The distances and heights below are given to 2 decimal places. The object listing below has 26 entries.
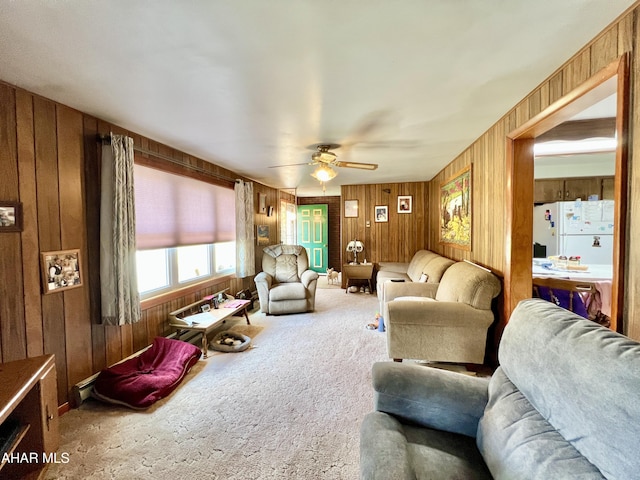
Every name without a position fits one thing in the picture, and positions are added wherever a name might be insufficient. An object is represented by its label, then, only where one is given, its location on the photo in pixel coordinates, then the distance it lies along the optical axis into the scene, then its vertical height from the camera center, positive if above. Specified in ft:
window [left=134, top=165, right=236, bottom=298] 9.00 +0.15
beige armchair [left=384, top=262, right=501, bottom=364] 7.84 -2.78
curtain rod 7.44 +2.69
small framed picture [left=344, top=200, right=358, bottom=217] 19.70 +1.68
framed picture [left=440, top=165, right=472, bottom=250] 10.81 +0.90
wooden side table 18.16 -2.70
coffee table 9.29 -3.19
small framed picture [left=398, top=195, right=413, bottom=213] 18.84 +1.86
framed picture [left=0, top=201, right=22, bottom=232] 5.43 +0.37
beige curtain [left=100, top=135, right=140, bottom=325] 7.36 -0.10
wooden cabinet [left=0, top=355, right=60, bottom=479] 4.33 -3.13
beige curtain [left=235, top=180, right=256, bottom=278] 14.19 +0.11
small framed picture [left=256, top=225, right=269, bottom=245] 17.04 -0.14
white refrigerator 12.42 -0.06
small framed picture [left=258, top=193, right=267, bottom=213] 17.33 +1.92
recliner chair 13.53 -2.66
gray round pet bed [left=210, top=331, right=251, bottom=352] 9.63 -4.03
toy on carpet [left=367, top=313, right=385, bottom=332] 11.35 -4.08
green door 25.25 -0.15
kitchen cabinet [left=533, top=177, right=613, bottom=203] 13.98 +2.13
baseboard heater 6.69 -3.92
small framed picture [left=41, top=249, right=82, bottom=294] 6.10 -0.86
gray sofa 2.41 -2.24
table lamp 19.12 -1.14
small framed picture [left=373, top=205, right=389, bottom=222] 19.29 +1.27
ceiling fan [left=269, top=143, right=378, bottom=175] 9.60 +2.60
